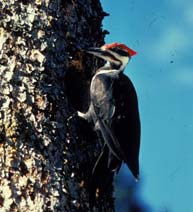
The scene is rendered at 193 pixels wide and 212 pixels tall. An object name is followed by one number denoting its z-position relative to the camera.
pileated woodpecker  7.39
